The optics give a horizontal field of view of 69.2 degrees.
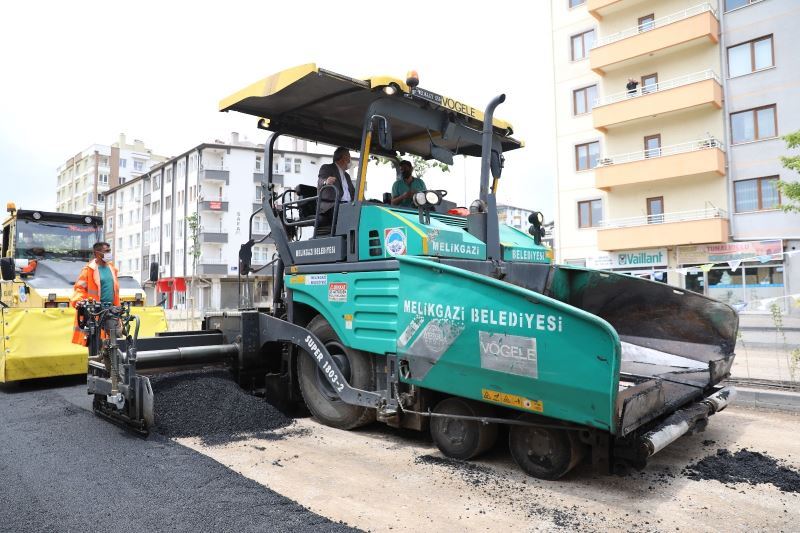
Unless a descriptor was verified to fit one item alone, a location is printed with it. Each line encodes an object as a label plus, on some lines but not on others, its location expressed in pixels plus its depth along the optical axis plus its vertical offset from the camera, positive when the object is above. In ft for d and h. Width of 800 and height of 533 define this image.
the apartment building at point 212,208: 147.95 +22.43
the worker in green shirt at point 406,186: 18.76 +3.50
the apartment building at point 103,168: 219.82 +49.13
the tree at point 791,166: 43.70 +9.27
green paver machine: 11.75 -1.01
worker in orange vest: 21.16 +0.53
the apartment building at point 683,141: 66.85 +18.50
